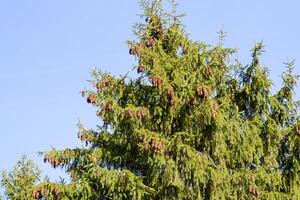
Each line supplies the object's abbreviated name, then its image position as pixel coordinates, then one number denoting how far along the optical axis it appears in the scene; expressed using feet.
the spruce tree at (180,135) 46.09
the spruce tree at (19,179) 85.84
